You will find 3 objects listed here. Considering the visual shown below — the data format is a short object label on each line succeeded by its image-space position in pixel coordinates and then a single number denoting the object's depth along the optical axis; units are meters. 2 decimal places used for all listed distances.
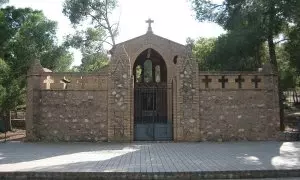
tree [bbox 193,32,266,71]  12.96
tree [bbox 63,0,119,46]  23.70
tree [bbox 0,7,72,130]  16.17
